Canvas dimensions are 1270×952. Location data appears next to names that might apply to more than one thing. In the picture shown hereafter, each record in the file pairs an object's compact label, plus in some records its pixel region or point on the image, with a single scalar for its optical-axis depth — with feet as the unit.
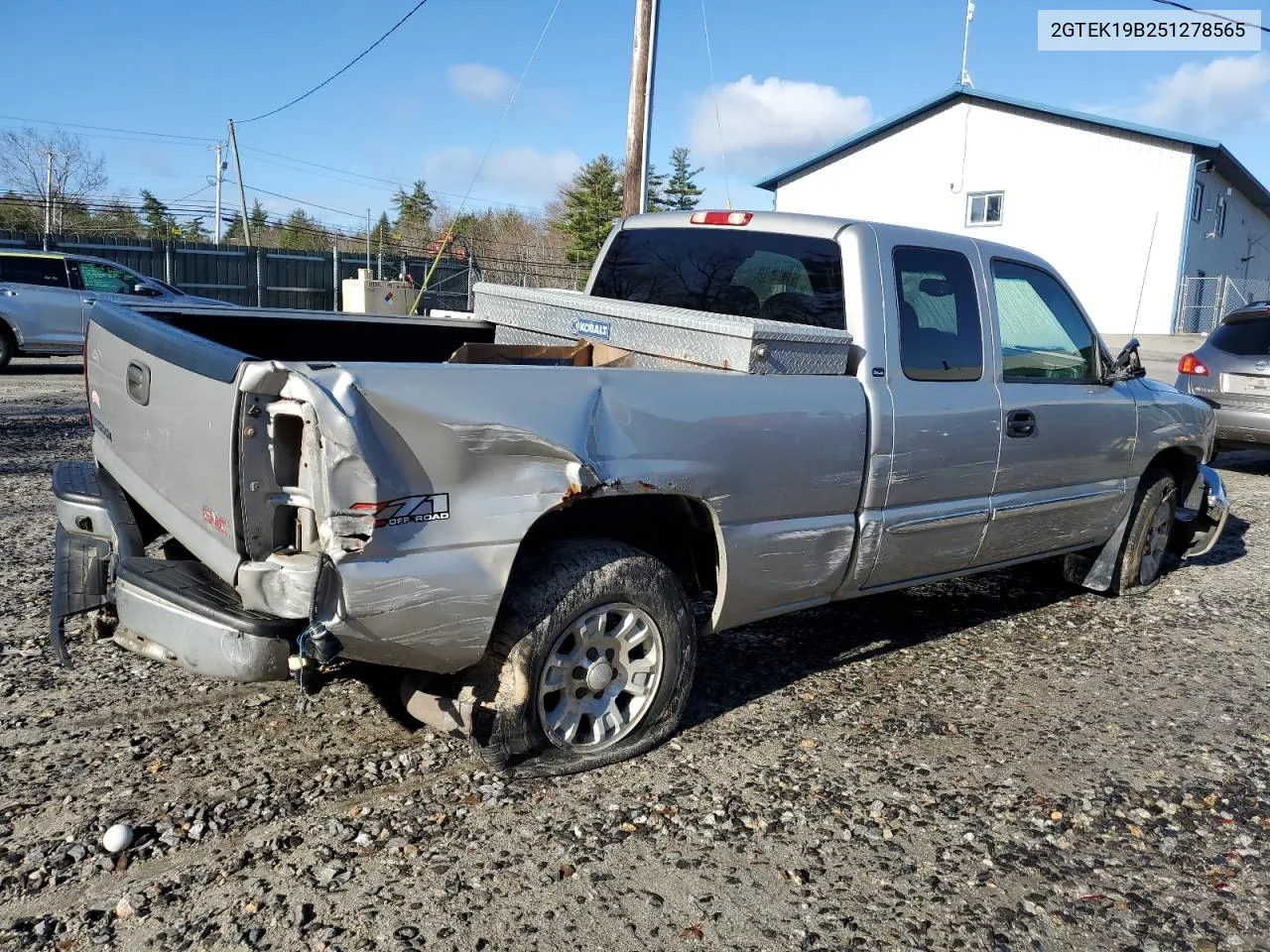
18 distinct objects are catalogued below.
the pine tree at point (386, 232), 149.89
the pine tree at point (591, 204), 197.57
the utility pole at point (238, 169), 171.42
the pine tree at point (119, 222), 128.46
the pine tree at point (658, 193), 218.79
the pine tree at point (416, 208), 224.94
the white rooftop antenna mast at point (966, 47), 94.63
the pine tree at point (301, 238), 160.01
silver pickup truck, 9.29
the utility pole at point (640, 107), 40.75
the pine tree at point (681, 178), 233.70
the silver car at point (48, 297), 46.73
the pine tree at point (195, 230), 241.14
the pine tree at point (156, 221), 181.14
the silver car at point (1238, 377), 31.40
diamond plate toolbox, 12.22
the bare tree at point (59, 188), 192.74
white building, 86.28
